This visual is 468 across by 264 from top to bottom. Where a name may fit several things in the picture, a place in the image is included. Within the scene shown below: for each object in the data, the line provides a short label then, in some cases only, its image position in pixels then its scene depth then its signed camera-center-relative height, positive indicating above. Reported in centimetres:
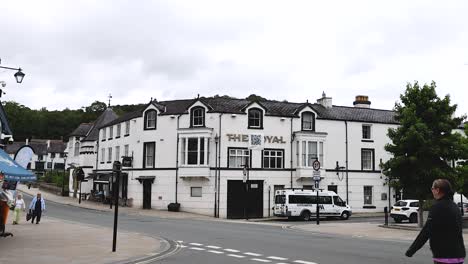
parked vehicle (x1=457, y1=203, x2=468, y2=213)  3338 -167
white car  3189 -190
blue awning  1627 +14
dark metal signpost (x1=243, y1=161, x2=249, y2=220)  3886 -81
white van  3525 -173
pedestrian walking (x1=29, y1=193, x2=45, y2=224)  2532 -160
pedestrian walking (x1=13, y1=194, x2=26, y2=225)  2464 -177
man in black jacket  624 -65
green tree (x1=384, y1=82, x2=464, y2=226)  2509 +202
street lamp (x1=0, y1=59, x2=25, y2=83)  1917 +387
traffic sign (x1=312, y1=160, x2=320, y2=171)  2909 +84
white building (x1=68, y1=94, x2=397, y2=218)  3972 +222
